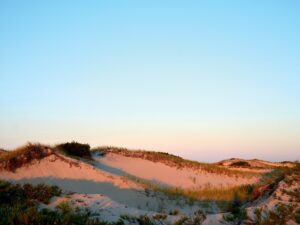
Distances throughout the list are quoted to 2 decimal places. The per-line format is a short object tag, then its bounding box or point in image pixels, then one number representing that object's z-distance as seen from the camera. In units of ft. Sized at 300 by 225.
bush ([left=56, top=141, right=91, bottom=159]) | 81.53
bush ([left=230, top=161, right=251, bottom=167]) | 112.78
